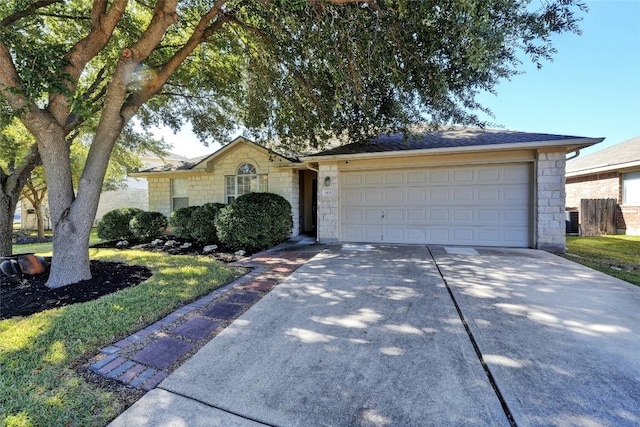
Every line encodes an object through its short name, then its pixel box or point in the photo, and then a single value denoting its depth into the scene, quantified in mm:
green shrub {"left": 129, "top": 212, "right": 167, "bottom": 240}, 10531
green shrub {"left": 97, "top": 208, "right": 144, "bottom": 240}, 10757
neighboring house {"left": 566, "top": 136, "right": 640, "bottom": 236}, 11320
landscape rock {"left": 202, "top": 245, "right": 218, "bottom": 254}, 8188
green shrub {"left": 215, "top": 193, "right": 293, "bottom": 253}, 8039
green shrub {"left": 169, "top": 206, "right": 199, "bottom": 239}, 9766
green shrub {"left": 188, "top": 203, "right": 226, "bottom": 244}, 9133
